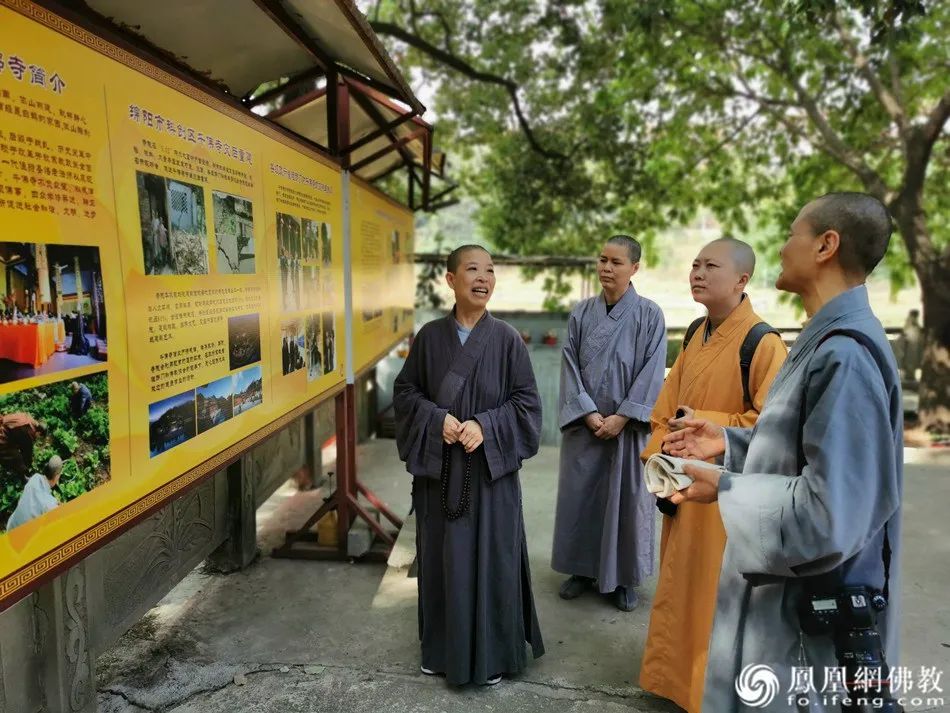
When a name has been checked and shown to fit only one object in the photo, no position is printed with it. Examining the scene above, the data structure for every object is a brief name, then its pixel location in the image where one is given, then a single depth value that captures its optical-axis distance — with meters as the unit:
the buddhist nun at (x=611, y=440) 3.58
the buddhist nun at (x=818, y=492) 1.41
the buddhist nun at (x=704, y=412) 2.43
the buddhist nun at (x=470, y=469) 2.74
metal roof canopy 2.59
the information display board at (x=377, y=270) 4.12
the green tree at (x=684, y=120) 7.62
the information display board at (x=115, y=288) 1.42
